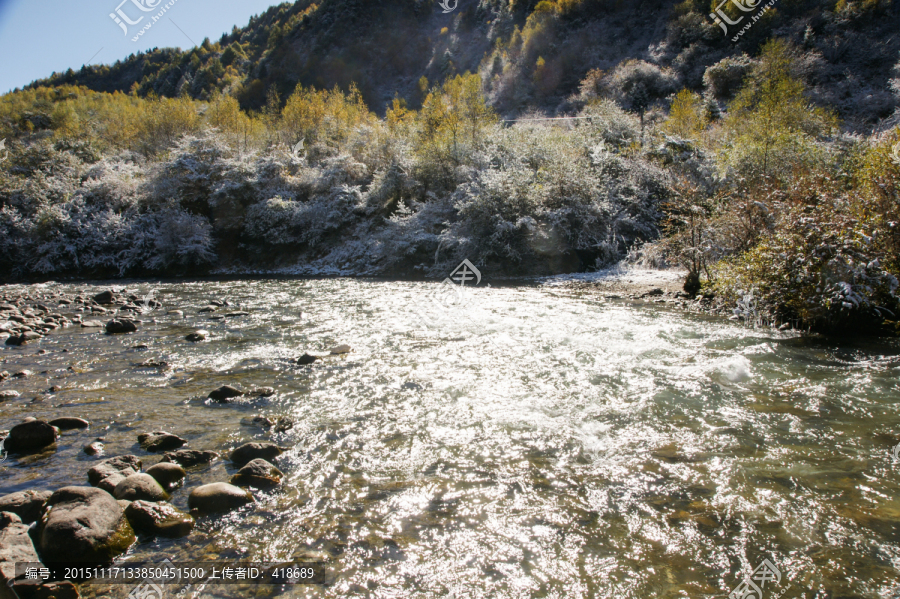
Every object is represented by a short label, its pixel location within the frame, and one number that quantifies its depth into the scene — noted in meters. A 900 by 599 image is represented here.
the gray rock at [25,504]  3.82
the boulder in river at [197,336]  10.76
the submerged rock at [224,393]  6.94
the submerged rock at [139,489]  4.11
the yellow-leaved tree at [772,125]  21.48
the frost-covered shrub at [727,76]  49.53
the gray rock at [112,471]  4.29
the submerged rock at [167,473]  4.50
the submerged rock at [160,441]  5.29
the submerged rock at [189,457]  4.94
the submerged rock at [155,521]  3.76
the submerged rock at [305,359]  8.83
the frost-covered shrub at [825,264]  8.73
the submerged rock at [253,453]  5.01
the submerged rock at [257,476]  4.52
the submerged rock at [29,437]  5.19
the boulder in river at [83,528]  3.31
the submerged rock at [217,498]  4.13
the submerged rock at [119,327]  11.68
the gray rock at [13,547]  3.02
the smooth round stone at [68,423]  5.78
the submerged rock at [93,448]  5.15
